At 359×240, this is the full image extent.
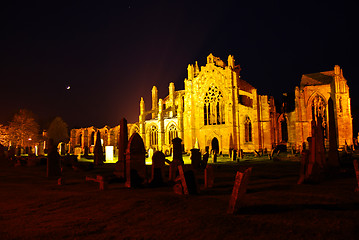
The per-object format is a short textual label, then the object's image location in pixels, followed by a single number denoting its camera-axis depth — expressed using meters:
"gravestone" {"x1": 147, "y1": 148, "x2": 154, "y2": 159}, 26.72
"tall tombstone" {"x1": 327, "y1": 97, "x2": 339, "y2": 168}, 11.94
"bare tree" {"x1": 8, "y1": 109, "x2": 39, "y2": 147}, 45.59
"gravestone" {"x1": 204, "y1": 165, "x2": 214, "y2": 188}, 8.87
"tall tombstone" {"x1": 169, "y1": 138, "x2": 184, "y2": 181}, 15.95
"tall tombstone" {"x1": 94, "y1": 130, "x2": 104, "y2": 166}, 21.05
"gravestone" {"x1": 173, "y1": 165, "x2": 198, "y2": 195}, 7.44
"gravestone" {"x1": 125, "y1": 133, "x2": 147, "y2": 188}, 9.79
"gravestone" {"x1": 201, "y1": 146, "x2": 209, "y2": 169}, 16.47
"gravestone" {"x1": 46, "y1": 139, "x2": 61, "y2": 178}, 13.16
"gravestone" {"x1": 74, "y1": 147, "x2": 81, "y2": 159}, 33.28
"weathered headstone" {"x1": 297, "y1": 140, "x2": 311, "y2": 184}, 9.55
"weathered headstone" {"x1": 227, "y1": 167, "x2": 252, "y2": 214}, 5.21
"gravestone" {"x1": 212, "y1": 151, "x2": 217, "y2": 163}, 21.06
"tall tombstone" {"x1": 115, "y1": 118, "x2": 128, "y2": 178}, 14.58
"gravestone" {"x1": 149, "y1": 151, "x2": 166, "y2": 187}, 9.46
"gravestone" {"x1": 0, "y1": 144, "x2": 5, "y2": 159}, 22.03
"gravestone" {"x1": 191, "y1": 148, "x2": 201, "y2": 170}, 15.95
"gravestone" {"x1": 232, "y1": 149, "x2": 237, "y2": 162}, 22.08
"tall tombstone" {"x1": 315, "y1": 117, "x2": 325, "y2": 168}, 10.81
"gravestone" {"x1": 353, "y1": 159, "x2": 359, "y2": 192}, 7.47
